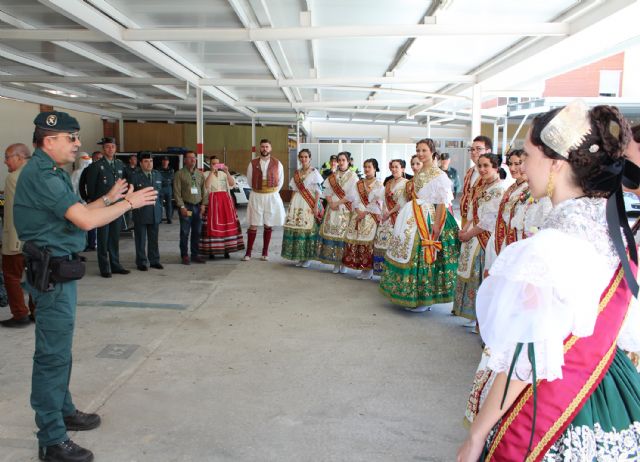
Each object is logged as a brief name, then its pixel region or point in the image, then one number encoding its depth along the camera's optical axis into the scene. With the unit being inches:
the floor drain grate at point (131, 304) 201.0
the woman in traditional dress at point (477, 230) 162.6
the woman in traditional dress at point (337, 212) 265.0
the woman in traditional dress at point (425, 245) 189.6
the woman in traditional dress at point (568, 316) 46.2
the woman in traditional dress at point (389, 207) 233.8
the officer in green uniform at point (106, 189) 241.8
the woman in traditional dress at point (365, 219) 251.9
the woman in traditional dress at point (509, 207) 143.9
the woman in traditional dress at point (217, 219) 293.7
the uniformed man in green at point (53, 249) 93.0
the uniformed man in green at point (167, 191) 436.5
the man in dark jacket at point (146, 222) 263.9
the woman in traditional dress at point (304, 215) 281.0
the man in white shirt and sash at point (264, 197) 295.9
